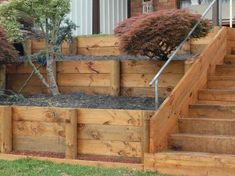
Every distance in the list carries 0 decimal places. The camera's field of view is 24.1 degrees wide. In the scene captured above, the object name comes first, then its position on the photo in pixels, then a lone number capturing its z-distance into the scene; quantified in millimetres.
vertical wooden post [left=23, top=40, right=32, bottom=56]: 10023
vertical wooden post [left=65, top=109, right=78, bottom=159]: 7754
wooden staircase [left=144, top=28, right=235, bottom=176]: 6867
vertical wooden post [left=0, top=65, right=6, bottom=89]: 9992
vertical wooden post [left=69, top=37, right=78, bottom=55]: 11031
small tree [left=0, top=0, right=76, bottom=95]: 8984
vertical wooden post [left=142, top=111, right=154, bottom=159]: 7184
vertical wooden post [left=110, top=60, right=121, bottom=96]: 9219
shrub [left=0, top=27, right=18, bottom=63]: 9304
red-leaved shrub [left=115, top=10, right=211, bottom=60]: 8336
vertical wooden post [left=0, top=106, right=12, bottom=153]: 8156
